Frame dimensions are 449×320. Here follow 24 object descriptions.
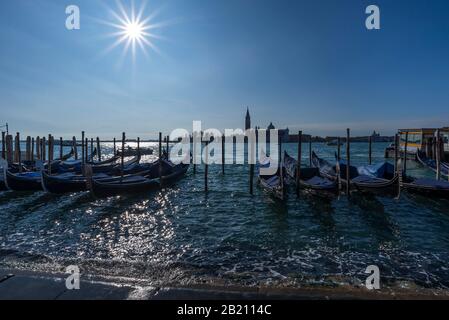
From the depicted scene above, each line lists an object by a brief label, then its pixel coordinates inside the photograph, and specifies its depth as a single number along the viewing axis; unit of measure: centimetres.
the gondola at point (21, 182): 1470
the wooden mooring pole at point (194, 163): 2399
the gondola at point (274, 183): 1222
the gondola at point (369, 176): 1214
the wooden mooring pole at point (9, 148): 2095
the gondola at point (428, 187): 1201
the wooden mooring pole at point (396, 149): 1226
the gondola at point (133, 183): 1332
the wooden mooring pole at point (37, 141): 2133
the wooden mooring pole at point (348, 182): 1273
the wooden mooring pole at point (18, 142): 2055
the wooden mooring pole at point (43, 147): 2019
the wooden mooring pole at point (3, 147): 1921
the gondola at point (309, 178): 1190
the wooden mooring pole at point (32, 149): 2285
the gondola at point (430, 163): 1889
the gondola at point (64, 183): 1369
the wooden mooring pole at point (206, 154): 1553
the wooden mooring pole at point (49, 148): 1567
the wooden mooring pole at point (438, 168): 1517
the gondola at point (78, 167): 1852
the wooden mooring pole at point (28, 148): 2324
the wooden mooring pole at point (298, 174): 1291
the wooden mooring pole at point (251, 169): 1434
